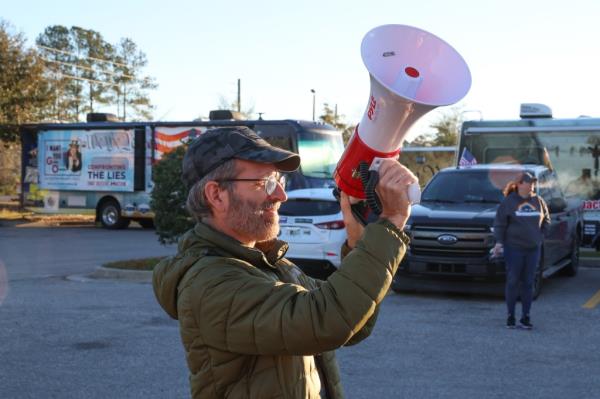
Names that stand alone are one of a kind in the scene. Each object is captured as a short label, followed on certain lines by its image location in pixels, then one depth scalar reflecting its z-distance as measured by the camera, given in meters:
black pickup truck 10.94
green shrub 14.53
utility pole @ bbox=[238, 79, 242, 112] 44.78
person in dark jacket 8.92
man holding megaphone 2.11
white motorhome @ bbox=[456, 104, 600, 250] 16.55
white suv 12.62
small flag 16.67
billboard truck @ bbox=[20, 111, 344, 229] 25.72
